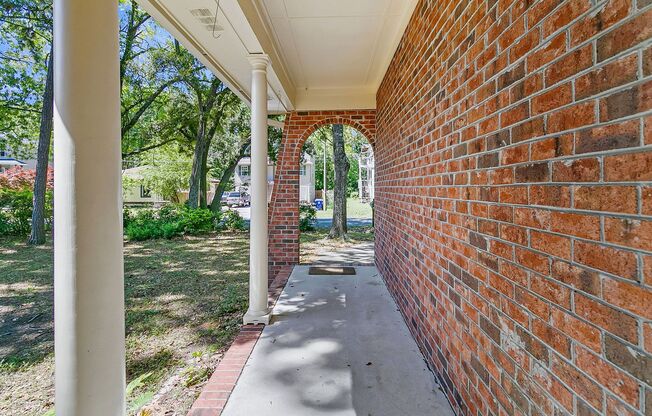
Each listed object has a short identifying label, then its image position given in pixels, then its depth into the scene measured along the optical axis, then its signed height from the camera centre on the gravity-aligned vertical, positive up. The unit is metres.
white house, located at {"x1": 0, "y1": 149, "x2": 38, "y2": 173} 26.23 +2.83
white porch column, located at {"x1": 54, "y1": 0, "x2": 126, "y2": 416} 1.10 -0.02
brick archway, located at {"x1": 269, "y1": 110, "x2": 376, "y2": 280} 6.18 +0.15
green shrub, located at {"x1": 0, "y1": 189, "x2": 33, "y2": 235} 10.62 -0.33
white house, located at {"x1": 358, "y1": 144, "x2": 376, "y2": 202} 30.91 +1.82
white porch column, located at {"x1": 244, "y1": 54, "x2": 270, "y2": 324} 3.61 +0.10
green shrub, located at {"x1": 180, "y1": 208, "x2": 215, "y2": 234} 11.17 -0.68
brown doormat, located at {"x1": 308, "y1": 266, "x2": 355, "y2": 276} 5.63 -1.19
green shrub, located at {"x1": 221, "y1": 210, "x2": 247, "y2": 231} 12.05 -0.75
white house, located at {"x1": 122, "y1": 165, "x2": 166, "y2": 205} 17.36 +1.16
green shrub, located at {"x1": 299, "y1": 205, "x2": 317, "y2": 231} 12.02 -0.65
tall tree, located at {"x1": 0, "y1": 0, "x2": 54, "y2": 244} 9.10 +4.26
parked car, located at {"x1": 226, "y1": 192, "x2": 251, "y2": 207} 27.31 +0.04
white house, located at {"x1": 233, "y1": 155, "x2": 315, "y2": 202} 31.02 +2.11
